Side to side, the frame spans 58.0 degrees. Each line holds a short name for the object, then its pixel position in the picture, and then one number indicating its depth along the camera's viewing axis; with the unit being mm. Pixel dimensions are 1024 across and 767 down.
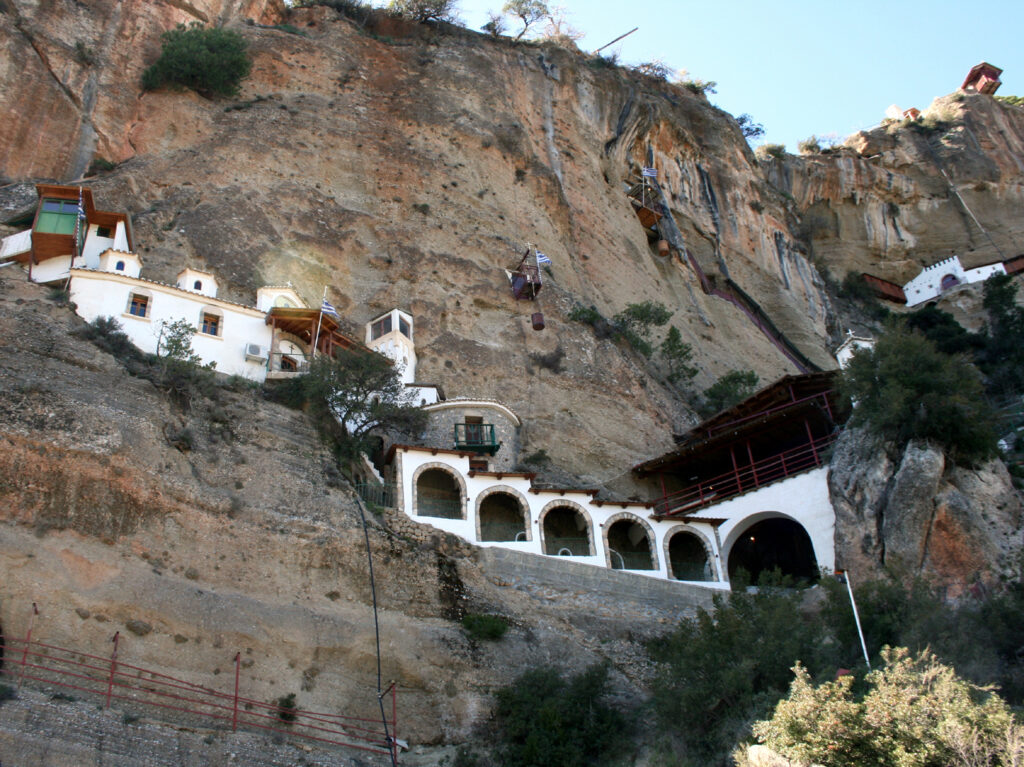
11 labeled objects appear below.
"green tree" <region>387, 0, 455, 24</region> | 54438
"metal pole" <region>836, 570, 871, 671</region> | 19266
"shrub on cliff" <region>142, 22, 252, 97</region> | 42406
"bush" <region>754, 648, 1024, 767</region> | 14297
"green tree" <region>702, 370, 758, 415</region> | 41594
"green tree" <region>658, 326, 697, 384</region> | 43469
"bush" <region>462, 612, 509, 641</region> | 22828
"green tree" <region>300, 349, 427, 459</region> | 28016
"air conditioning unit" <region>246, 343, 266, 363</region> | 31191
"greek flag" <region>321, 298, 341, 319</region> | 33031
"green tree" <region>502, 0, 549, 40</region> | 58875
